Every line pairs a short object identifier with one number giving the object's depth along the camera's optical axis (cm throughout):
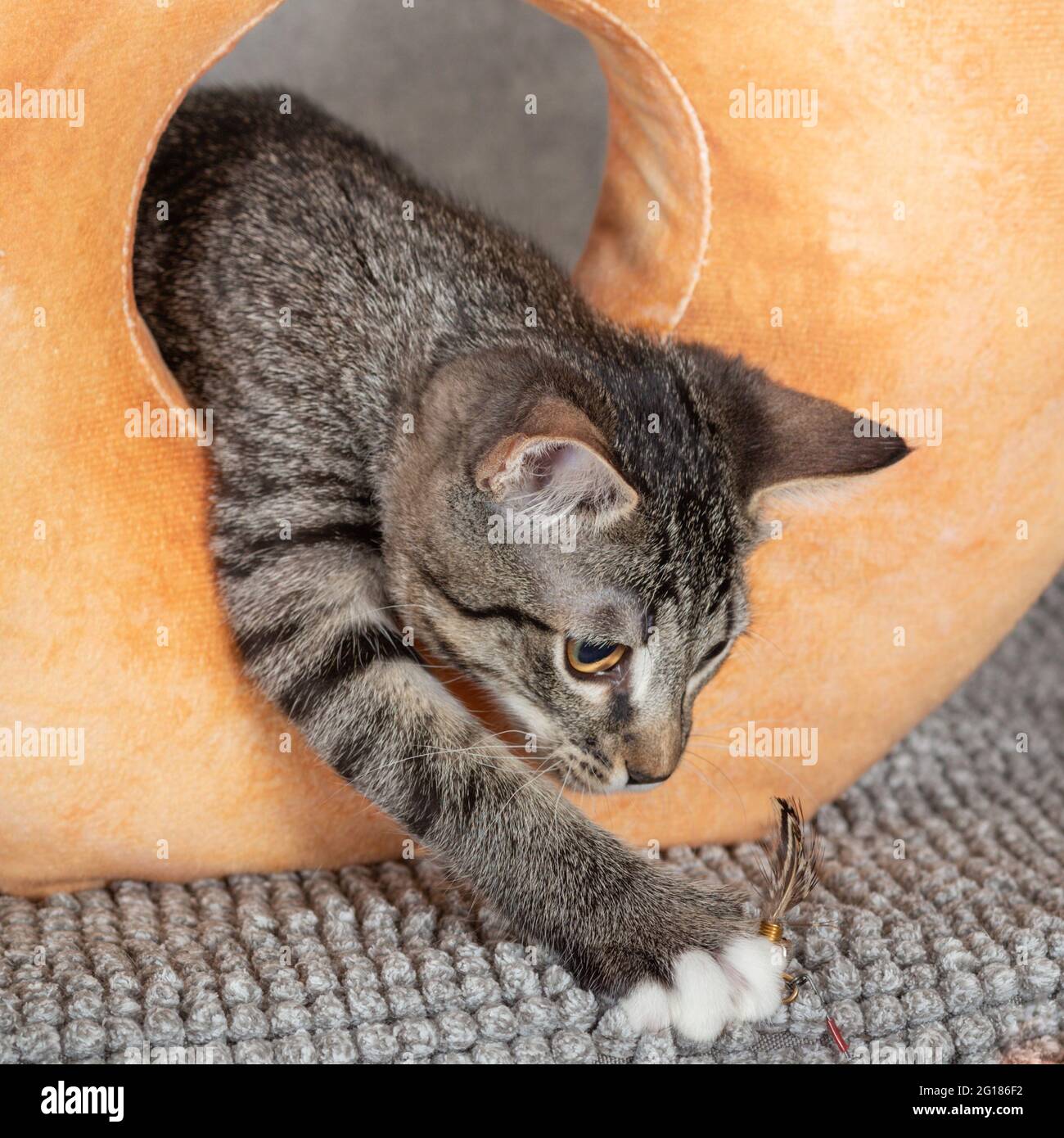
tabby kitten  60
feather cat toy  61
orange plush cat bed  62
